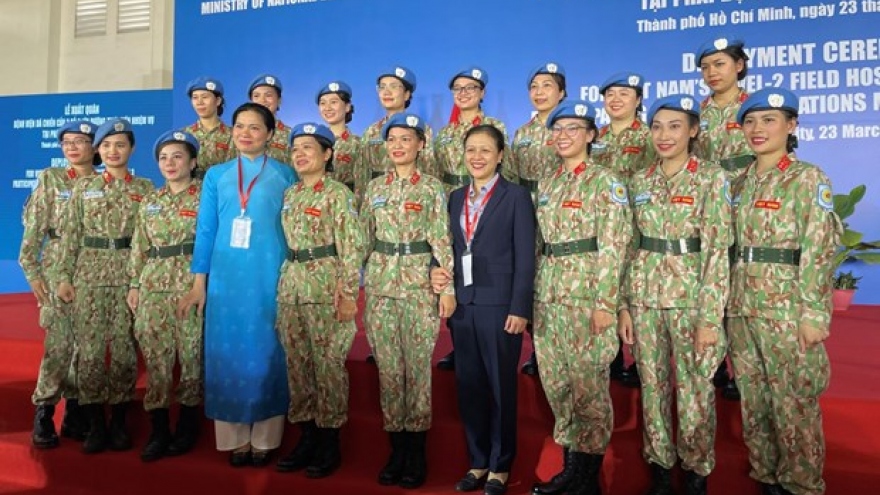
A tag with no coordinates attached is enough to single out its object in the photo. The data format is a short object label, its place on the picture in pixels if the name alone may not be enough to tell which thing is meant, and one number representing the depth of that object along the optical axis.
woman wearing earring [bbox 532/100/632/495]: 2.89
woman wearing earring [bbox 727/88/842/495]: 2.62
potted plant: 5.42
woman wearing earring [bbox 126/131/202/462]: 3.63
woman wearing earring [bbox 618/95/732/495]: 2.74
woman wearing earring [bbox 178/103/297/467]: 3.46
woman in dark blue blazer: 3.06
